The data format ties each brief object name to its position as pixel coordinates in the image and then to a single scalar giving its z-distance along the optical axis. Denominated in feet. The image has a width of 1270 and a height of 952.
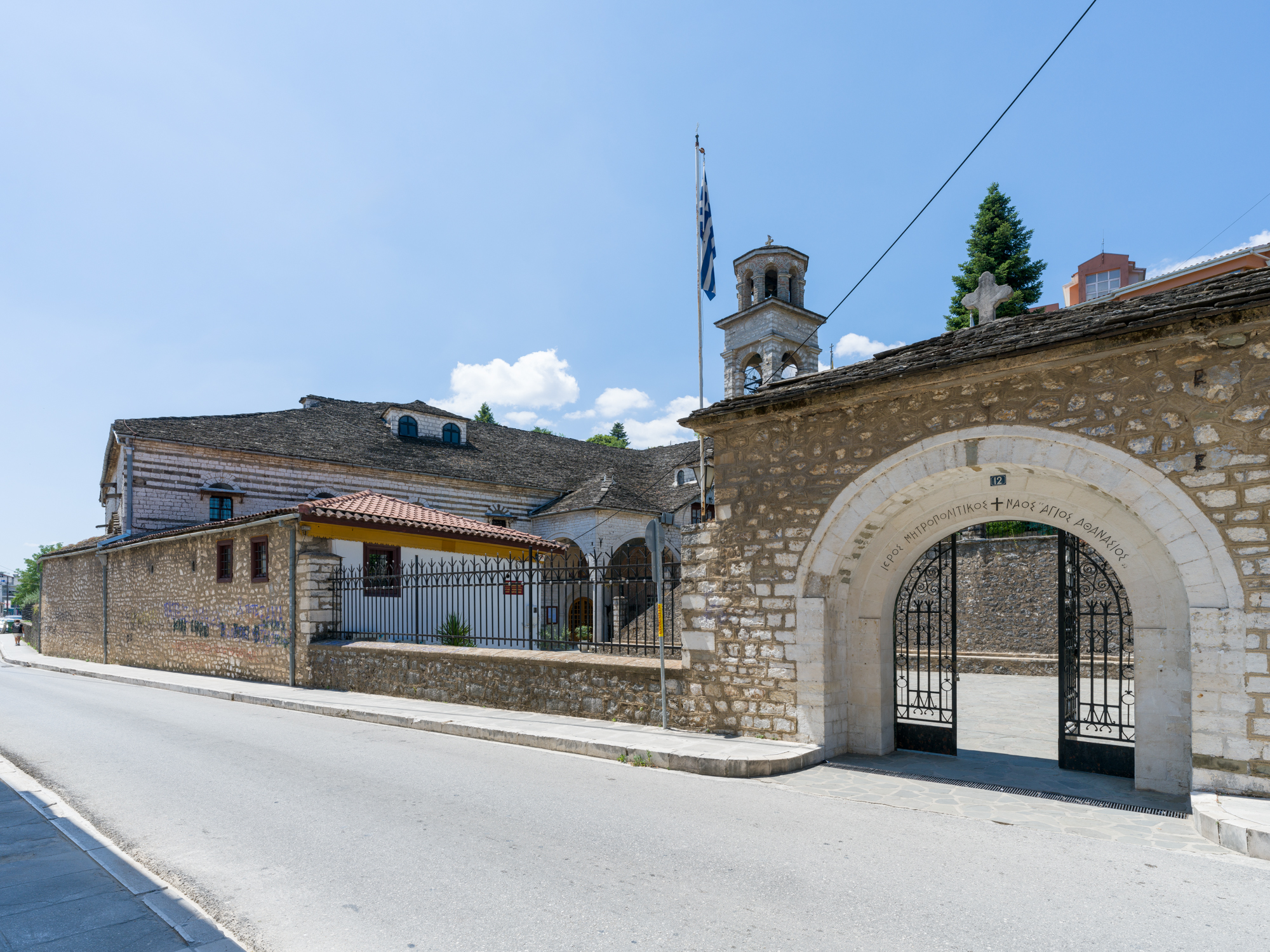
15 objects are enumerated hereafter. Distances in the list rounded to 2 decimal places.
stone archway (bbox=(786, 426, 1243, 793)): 19.52
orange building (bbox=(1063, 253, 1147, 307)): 107.65
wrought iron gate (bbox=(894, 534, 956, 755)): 27.43
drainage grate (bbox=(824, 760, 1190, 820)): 19.54
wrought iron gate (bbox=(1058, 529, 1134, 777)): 23.89
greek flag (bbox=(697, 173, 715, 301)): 43.91
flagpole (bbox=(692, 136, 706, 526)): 42.87
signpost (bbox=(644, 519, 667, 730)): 28.12
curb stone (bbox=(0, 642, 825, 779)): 23.70
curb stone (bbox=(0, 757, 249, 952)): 12.12
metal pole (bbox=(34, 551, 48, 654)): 102.37
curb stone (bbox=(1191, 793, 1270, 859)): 15.96
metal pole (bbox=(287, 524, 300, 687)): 47.91
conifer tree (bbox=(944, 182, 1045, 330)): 99.45
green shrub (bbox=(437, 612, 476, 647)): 41.99
